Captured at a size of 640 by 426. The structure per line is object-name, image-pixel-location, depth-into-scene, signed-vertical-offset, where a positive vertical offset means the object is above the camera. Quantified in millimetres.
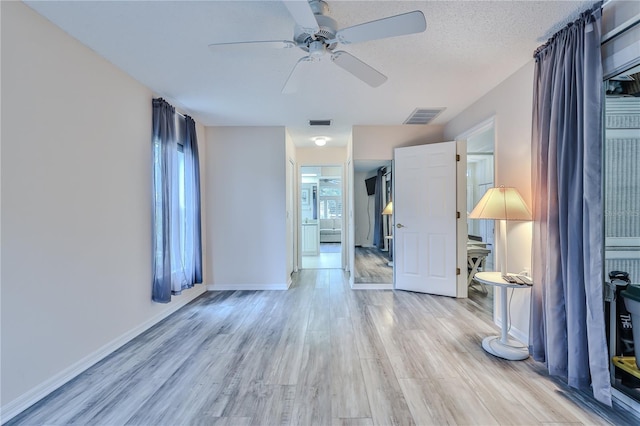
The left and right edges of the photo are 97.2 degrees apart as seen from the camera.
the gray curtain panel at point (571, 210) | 1685 +0
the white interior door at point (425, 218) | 3750 -90
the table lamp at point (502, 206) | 2178 +36
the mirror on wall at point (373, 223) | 4465 -203
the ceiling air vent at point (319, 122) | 3992 +1292
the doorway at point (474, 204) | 4090 +68
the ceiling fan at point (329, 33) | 1460 +1035
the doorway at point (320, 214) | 6805 -43
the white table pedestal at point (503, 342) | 2207 -1092
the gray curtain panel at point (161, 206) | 2908 +86
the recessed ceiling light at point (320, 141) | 4805 +1243
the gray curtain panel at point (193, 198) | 3627 +208
